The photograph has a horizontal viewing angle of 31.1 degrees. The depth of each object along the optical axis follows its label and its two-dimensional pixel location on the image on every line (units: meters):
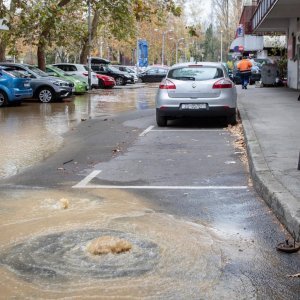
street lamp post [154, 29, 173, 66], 78.36
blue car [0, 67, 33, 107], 20.03
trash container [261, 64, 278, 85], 29.06
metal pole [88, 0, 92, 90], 30.55
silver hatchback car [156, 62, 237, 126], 12.45
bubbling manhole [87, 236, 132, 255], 4.46
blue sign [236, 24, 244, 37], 47.36
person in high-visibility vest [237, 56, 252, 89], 26.47
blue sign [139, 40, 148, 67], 47.91
